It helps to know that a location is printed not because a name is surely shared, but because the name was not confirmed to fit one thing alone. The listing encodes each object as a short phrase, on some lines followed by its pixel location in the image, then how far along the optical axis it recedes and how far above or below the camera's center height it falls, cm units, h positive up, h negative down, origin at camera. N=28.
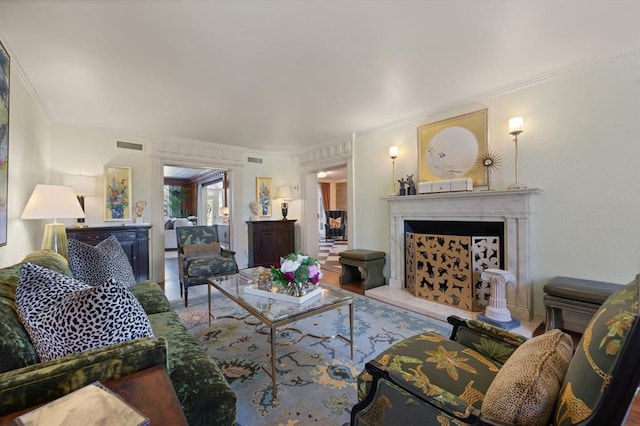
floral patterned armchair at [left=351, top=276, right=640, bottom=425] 65 -55
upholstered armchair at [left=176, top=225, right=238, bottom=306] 354 -61
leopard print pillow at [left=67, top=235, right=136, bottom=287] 193 -36
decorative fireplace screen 299 -64
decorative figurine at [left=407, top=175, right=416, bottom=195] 367 +38
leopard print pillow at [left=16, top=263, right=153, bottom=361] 93 -35
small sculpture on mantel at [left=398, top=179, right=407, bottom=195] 375 +35
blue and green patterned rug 161 -115
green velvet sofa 78 -50
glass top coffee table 179 -69
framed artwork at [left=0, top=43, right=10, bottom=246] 194 +58
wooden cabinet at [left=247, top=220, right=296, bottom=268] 536 -54
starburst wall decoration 303 +57
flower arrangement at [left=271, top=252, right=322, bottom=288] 213 -46
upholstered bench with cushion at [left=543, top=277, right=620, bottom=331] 214 -70
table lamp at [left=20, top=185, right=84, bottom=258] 242 +7
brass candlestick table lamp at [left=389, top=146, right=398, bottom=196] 387 +74
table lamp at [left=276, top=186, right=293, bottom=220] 573 +41
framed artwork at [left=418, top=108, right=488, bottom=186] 316 +82
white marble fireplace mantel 272 -2
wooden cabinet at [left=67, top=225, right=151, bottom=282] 362 -33
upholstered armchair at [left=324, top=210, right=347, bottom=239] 1052 -37
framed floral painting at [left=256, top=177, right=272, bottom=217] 570 +42
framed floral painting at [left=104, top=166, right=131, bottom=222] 412 +35
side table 71 -54
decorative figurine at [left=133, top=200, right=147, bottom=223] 433 +11
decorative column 259 -89
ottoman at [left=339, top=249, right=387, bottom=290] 388 -76
